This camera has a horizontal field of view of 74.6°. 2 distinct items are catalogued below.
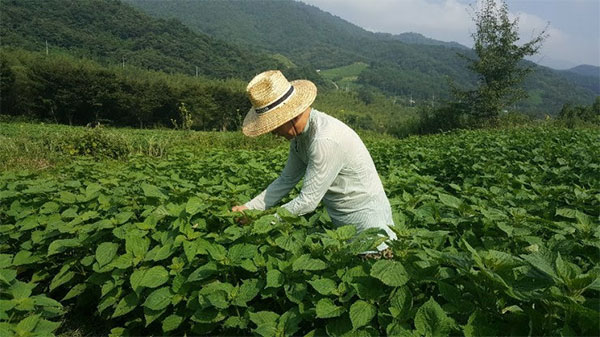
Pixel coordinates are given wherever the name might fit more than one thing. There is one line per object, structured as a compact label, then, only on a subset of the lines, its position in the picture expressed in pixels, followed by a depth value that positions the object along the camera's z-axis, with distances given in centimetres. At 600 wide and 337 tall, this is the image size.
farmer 233
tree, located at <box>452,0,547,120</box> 2289
